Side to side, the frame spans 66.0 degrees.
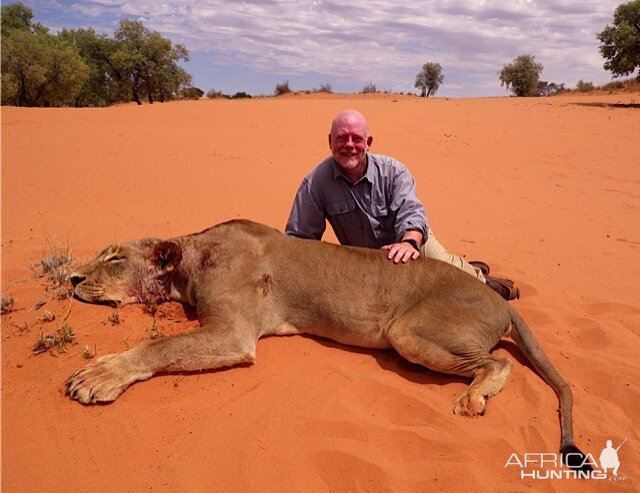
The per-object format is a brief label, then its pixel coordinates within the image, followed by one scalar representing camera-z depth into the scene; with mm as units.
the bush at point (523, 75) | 48344
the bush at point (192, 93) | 44594
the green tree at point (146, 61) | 37562
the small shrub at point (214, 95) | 42188
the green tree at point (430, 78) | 57562
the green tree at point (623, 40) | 28375
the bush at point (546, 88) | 50062
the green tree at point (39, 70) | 28672
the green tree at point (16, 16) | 35750
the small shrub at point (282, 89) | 41894
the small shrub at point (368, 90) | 41394
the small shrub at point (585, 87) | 43681
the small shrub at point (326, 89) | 41903
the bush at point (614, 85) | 40562
